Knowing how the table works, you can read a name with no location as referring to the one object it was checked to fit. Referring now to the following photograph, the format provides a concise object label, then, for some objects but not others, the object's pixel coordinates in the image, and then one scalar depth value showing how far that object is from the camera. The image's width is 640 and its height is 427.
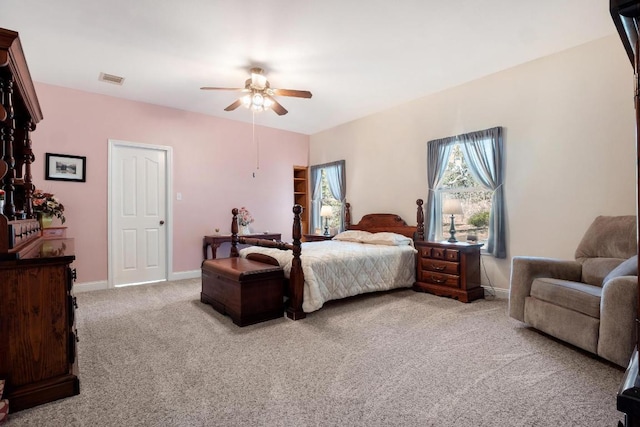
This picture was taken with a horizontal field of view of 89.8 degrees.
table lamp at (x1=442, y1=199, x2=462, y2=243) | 3.91
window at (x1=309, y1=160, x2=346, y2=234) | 5.94
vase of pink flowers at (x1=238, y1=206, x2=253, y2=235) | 5.40
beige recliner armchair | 2.00
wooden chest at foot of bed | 2.89
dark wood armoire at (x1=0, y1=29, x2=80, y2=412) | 1.65
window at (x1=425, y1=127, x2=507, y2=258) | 3.78
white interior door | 4.57
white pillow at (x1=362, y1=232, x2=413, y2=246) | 4.31
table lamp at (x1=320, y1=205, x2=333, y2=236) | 5.75
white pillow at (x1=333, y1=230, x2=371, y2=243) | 4.75
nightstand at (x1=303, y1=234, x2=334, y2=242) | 5.42
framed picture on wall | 4.07
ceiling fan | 3.56
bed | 3.11
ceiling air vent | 3.84
